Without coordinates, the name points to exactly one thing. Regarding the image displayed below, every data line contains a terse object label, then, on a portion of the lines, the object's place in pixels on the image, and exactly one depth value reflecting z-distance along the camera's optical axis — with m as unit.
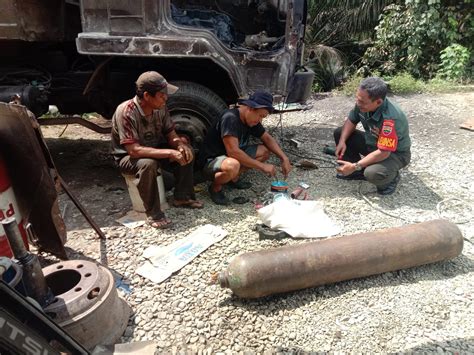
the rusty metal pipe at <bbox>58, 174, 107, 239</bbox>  2.86
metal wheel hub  1.96
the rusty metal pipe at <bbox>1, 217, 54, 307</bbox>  1.66
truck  3.43
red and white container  2.10
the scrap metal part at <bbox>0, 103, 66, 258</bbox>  2.12
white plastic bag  3.14
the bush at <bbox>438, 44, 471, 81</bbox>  8.20
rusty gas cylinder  2.41
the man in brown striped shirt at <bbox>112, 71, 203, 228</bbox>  3.16
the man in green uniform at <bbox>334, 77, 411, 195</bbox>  3.65
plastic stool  3.35
